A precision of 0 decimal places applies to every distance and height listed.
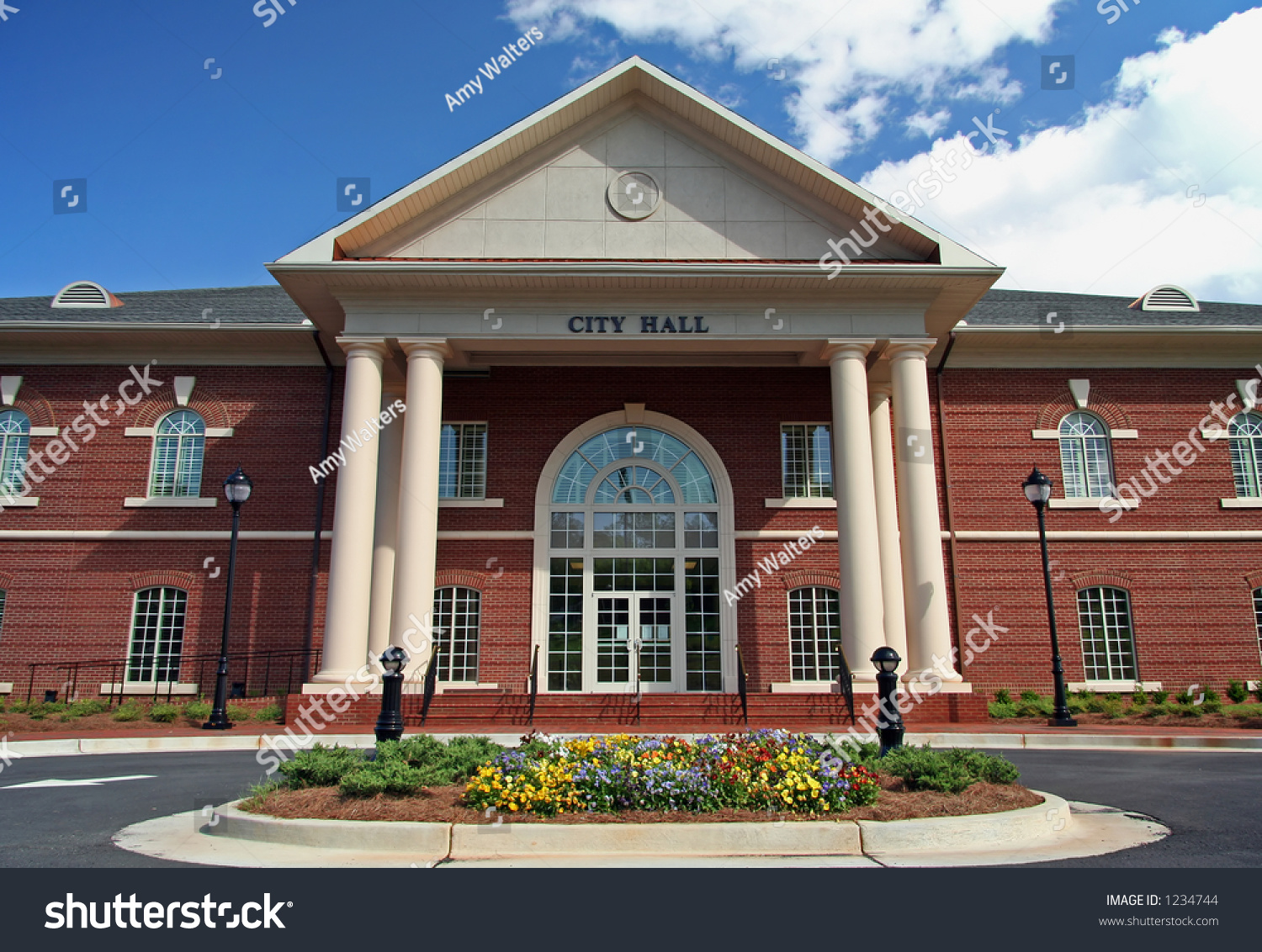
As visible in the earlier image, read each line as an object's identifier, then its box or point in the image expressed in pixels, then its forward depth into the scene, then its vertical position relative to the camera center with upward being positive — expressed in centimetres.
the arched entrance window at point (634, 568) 1989 +215
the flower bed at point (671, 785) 699 -87
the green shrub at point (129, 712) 1689 -76
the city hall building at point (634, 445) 1777 +480
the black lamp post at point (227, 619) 1612 +91
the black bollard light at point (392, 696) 893 -26
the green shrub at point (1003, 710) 1761 -81
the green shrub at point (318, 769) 772 -81
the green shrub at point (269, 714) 1730 -81
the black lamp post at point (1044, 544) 1642 +227
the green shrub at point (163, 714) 1695 -79
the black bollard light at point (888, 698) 888 -30
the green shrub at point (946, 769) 756 -84
